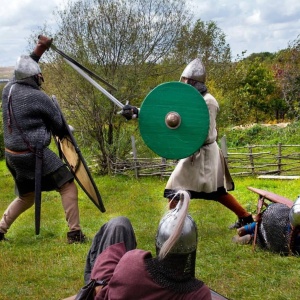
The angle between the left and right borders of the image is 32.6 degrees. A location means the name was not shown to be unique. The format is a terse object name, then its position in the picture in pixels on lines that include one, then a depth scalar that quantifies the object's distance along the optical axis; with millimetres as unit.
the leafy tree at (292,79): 22406
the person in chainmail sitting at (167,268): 1964
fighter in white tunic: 4496
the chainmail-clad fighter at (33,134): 4605
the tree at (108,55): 11977
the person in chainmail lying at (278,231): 3967
